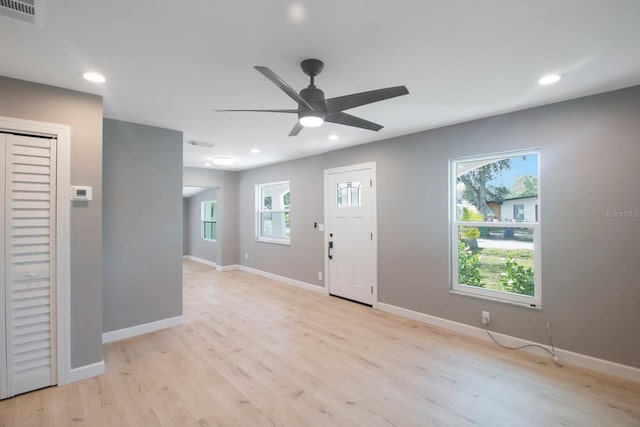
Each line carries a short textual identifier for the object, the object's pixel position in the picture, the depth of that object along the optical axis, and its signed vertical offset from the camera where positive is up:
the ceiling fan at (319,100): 1.85 +0.75
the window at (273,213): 6.19 +0.04
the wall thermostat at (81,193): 2.47 +0.19
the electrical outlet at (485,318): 3.26 -1.14
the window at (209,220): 8.14 -0.15
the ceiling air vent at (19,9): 1.46 +1.05
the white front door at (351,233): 4.46 -0.29
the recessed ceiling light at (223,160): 5.52 +1.03
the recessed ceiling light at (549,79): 2.31 +1.09
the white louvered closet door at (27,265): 2.24 -0.39
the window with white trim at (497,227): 3.09 -0.14
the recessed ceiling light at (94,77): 2.26 +1.08
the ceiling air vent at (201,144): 4.33 +1.07
